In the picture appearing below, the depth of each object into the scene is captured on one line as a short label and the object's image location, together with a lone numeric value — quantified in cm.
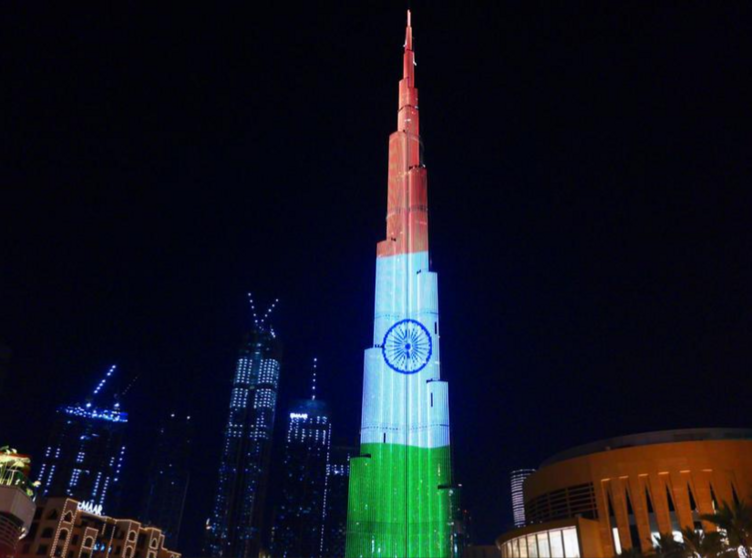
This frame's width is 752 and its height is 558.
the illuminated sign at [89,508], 8989
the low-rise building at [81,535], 8294
